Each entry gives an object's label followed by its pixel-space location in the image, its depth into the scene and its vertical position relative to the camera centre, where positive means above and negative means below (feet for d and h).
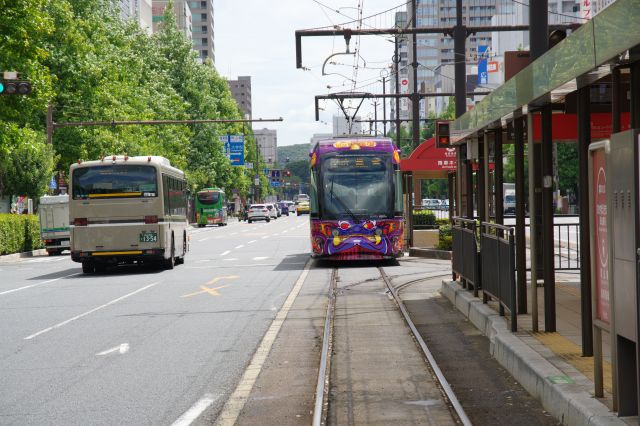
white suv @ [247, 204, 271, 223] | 294.66 -1.22
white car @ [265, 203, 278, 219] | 320.25 -0.54
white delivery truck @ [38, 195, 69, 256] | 134.72 -1.10
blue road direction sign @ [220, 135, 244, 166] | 301.02 +18.72
